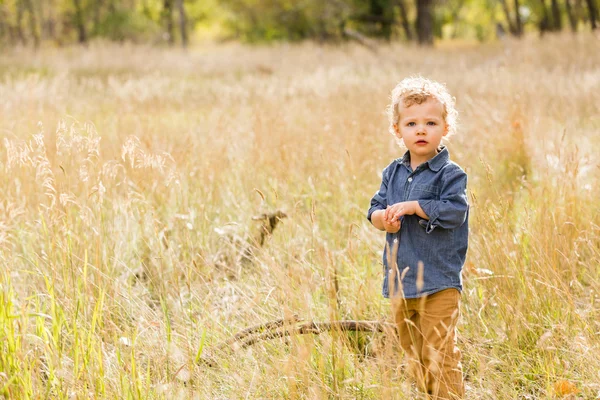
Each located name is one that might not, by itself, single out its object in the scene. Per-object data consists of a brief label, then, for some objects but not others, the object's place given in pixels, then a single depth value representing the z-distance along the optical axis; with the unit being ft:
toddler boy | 13.74
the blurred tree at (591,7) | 131.54
